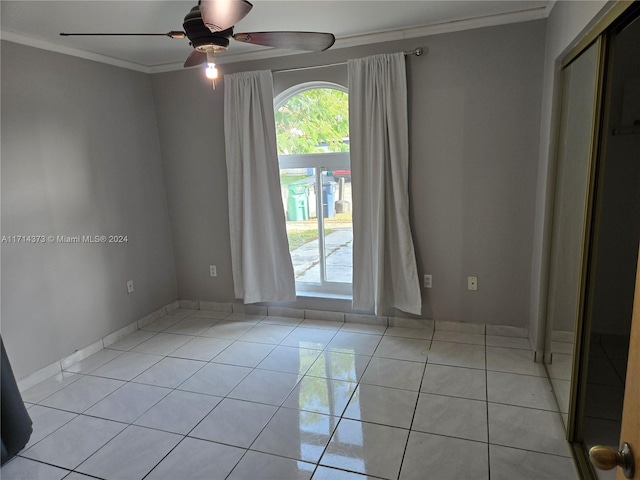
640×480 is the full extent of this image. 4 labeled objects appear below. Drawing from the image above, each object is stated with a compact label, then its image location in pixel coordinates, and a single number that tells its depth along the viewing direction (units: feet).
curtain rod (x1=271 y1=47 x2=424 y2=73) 9.84
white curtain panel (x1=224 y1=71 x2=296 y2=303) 11.23
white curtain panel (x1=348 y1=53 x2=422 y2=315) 10.09
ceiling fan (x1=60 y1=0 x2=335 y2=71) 6.20
